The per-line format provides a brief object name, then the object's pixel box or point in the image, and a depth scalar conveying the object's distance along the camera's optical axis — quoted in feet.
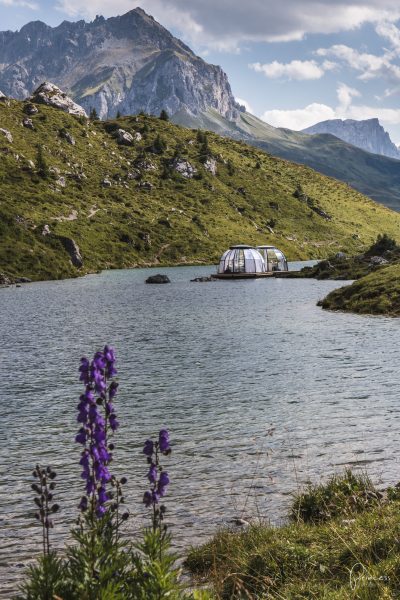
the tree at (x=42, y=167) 643.86
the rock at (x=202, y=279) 407.03
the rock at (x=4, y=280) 400.18
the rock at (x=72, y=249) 502.38
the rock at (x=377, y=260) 373.15
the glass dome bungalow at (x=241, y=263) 461.78
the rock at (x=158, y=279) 385.70
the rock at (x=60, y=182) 647.47
